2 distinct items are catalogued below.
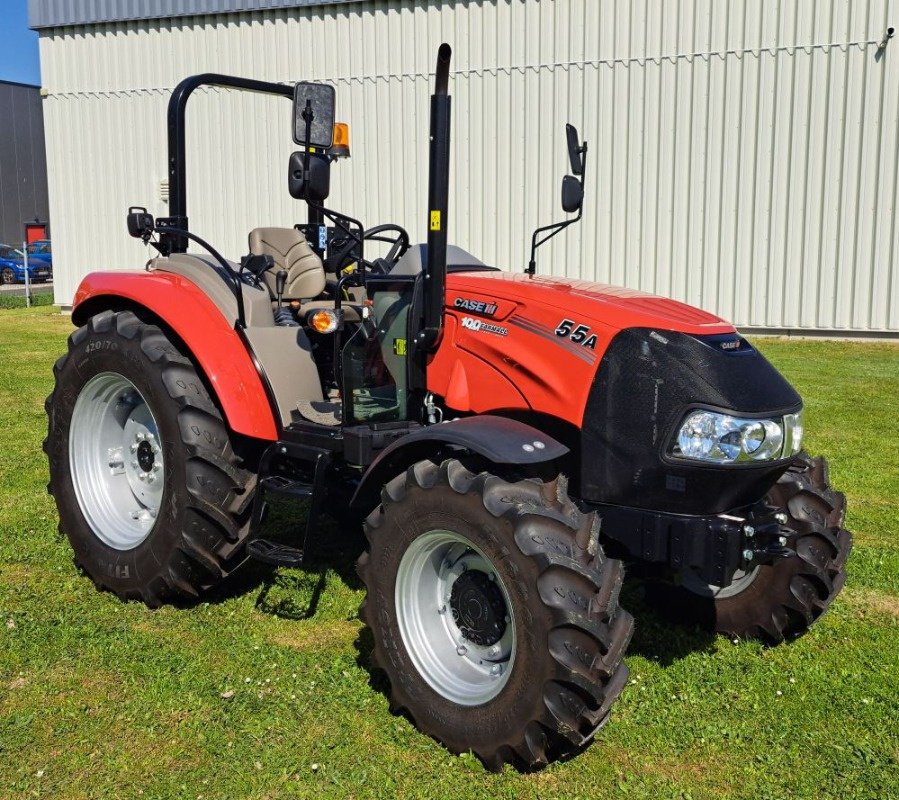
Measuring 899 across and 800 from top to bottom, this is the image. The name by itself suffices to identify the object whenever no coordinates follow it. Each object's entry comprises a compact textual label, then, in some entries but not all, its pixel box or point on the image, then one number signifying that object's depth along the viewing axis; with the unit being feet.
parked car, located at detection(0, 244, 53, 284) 85.71
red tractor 9.65
